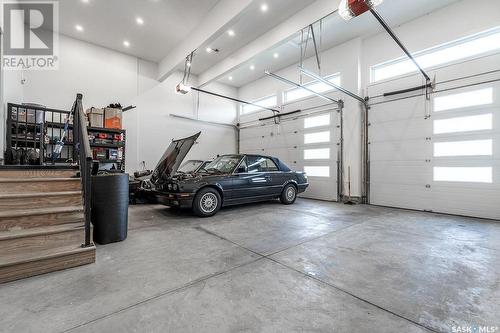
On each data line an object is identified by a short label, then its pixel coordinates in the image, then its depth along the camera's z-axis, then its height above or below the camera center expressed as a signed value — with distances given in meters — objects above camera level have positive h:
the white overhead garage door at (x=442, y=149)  4.73 +0.45
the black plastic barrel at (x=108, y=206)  2.85 -0.52
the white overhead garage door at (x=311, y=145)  7.22 +0.81
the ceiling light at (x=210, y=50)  7.14 +3.85
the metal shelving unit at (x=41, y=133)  4.82 +0.86
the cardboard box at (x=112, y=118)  6.61 +1.48
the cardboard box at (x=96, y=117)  6.36 +1.45
